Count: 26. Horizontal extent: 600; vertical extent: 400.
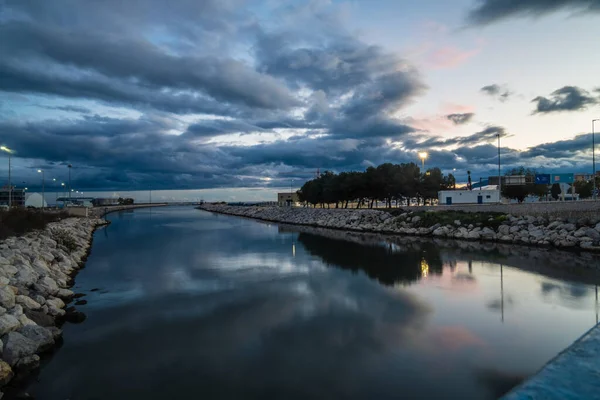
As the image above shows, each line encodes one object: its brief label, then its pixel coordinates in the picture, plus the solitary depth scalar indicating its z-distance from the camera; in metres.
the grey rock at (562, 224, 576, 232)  25.90
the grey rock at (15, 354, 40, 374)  7.82
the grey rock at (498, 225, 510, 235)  29.52
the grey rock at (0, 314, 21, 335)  8.16
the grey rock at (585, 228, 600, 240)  23.77
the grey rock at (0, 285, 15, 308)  9.41
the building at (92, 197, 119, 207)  154.10
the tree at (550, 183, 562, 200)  71.50
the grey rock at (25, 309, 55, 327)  9.97
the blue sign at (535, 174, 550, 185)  55.12
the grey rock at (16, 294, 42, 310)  10.18
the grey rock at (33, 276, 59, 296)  12.39
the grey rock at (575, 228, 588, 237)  24.64
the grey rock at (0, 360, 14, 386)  7.20
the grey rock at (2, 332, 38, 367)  7.77
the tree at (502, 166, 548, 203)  61.09
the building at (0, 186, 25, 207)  93.76
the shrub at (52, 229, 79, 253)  24.19
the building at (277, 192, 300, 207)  125.64
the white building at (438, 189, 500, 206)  52.03
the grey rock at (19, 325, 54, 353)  8.79
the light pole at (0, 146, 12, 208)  38.06
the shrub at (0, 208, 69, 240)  24.47
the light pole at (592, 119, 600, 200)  41.94
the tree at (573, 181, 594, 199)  72.11
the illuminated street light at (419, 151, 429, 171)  46.97
